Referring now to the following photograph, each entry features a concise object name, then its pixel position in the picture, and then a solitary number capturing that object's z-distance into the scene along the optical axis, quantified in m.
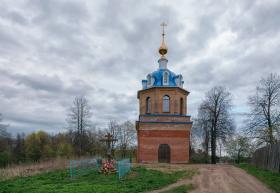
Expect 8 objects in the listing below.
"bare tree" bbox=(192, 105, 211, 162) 35.28
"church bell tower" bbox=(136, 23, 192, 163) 26.84
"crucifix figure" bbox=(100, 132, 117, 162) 18.64
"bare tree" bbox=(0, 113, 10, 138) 34.37
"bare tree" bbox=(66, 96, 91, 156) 36.56
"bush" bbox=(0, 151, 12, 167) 35.12
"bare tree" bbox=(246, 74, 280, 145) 25.61
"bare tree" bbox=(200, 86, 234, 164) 33.81
